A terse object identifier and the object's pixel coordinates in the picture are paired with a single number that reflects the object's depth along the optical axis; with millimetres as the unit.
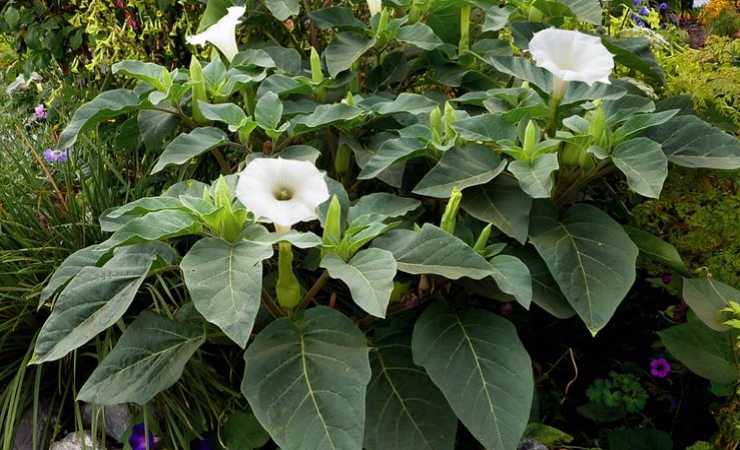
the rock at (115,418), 2035
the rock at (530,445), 1759
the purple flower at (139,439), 1884
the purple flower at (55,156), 2529
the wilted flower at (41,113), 3303
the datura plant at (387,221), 1404
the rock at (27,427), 2074
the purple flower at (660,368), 2125
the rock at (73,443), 1967
